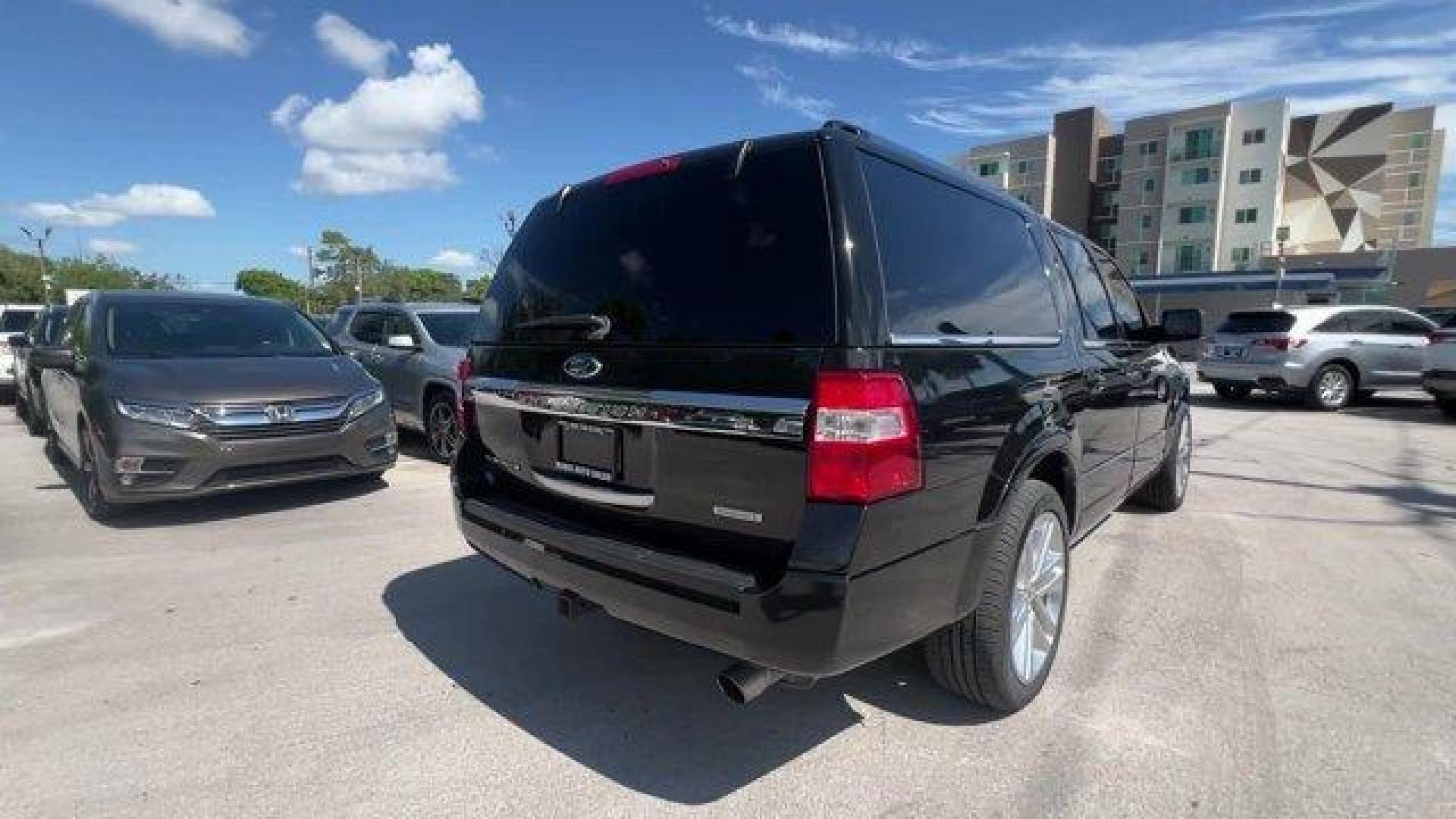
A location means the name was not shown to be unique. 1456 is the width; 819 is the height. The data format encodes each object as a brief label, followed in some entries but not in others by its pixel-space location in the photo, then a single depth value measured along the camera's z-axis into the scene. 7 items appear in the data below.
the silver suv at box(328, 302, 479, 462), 7.68
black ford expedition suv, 2.13
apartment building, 55.22
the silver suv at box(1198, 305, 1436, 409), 12.03
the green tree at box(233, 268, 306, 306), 91.50
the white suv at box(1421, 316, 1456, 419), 10.68
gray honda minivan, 5.13
